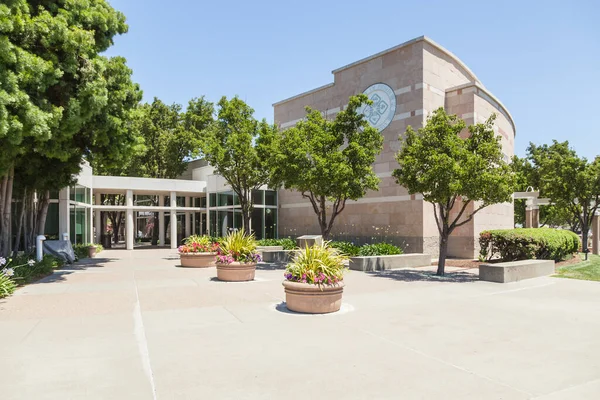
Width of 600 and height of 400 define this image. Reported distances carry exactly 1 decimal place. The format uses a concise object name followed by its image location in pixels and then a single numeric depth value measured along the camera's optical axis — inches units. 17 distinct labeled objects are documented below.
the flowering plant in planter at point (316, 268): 338.0
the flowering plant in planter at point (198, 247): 688.4
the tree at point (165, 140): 1588.3
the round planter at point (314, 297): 330.3
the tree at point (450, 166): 528.4
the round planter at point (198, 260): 688.4
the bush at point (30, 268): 506.3
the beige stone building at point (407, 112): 854.5
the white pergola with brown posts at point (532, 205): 1157.7
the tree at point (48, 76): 417.1
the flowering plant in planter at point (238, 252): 516.1
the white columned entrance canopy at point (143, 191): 1207.6
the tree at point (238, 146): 860.0
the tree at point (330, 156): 641.0
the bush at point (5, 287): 401.7
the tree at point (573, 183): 1020.5
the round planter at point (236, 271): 509.7
